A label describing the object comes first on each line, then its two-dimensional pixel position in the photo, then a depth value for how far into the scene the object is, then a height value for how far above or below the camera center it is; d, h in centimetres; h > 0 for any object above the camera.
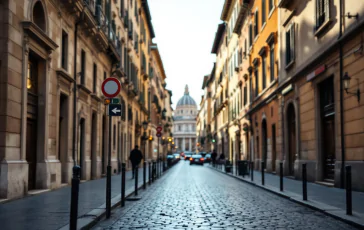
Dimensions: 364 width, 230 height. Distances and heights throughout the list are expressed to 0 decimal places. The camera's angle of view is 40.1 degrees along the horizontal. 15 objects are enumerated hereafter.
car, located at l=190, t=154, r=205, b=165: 6094 -123
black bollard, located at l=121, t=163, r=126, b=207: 1215 -108
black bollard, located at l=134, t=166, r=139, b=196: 1542 -118
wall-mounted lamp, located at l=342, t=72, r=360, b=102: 1487 +204
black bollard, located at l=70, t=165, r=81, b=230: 695 -69
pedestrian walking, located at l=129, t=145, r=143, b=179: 2543 -33
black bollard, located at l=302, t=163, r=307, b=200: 1226 -84
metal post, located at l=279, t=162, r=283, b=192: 1569 -95
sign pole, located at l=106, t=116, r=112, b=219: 1001 -92
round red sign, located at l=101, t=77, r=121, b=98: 1116 +140
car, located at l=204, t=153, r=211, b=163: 7164 -109
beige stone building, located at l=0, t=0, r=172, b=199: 1229 +203
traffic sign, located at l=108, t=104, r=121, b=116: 1143 +91
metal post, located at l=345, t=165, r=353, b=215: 946 -82
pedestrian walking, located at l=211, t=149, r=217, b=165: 4986 -71
